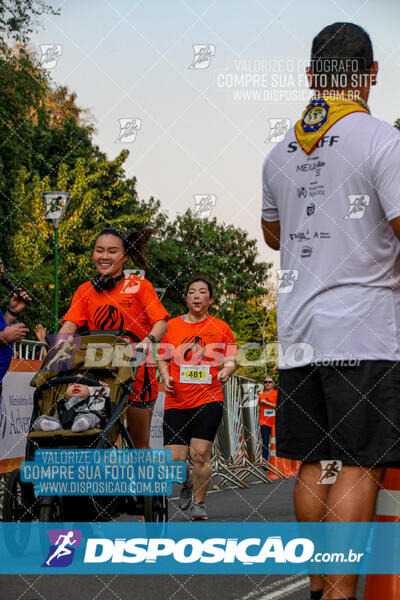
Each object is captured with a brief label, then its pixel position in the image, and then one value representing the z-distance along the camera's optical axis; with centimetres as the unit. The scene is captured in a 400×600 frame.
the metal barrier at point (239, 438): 1352
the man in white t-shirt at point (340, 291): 310
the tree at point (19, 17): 2384
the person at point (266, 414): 1889
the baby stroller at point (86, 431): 513
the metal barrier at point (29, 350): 1037
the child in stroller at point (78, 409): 523
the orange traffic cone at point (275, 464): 1599
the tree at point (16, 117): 2219
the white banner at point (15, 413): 884
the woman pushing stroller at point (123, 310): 634
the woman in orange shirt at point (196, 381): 819
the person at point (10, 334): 646
